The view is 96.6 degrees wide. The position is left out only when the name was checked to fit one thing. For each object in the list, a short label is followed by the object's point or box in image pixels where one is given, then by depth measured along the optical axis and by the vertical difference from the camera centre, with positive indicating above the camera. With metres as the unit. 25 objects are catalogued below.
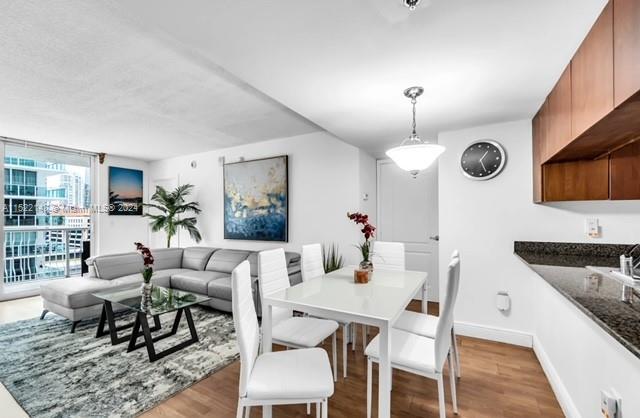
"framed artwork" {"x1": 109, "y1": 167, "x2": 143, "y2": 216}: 5.68 +0.44
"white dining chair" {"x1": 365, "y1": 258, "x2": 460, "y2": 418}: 1.58 -0.85
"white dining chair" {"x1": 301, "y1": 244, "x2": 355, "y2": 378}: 2.67 -0.50
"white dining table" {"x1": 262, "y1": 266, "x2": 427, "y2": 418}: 1.51 -0.58
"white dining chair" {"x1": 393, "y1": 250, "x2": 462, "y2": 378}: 2.03 -0.85
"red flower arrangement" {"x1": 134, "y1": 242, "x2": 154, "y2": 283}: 2.94 -0.52
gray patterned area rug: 1.98 -1.32
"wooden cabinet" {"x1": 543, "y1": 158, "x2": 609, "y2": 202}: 2.21 +0.23
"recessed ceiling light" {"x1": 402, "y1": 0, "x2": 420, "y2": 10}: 1.22 +0.89
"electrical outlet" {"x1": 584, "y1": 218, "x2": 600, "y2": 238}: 2.41 -0.16
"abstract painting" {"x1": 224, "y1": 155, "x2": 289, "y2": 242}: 4.54 +0.20
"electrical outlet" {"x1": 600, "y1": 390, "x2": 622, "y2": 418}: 1.22 -0.87
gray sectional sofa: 3.29 -0.90
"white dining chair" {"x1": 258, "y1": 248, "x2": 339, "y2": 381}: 2.00 -0.88
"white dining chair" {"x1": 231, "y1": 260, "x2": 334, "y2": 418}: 1.33 -0.82
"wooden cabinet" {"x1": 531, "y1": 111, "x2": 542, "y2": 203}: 2.51 +0.45
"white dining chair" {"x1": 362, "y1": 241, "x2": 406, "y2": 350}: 2.93 -0.48
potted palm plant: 5.36 +0.02
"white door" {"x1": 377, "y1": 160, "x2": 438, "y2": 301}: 4.23 -0.06
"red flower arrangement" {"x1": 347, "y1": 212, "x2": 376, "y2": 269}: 2.32 -0.19
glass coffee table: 2.57 -0.90
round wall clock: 2.89 +0.52
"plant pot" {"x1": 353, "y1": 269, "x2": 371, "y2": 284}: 2.25 -0.52
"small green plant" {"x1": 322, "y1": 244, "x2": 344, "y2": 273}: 3.91 -0.67
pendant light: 2.07 +0.43
